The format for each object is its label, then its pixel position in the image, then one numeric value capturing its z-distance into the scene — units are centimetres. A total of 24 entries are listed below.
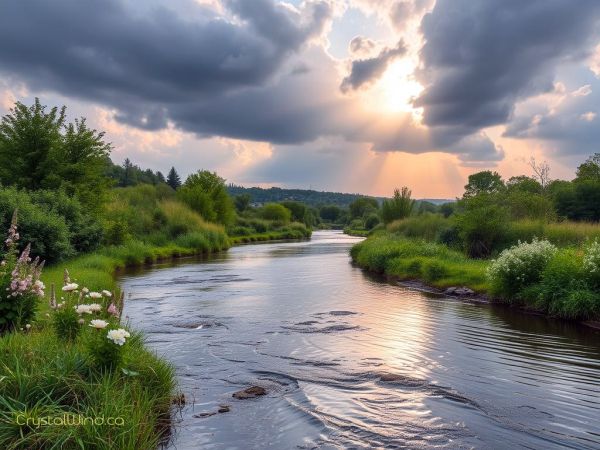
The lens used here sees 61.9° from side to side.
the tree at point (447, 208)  8838
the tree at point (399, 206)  5450
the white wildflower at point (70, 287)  705
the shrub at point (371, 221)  10872
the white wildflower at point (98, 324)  619
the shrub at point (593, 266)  1438
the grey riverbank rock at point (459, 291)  2005
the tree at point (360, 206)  15545
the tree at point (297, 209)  13088
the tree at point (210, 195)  6047
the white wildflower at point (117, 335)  606
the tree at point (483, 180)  9394
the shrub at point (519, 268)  1691
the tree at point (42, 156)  2706
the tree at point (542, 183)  4562
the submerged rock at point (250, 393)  833
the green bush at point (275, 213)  10506
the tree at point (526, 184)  5350
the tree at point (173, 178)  12444
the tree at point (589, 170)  6700
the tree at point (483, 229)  2812
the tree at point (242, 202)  12550
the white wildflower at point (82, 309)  685
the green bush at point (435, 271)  2312
